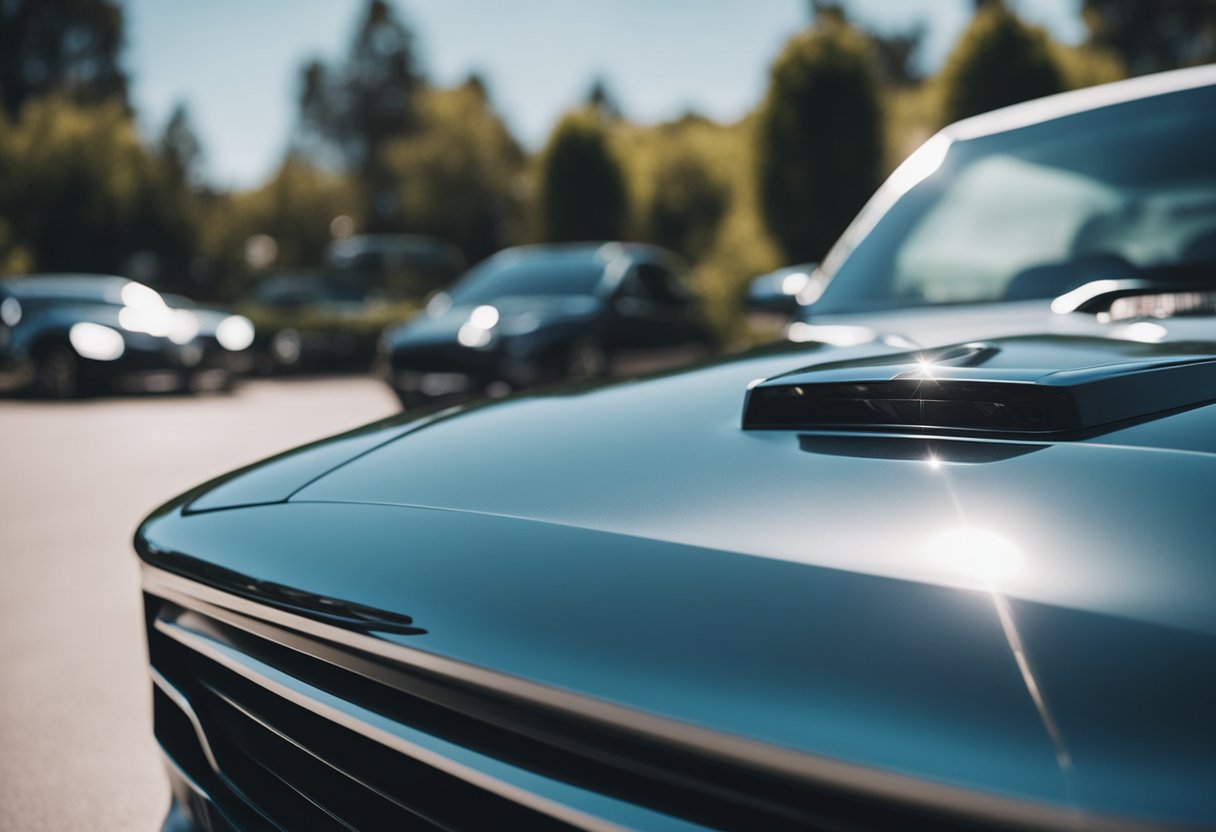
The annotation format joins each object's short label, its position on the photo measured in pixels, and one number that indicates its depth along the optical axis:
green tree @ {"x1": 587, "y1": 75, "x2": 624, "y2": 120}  77.12
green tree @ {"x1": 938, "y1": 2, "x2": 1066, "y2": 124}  15.17
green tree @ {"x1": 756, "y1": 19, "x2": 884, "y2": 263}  15.25
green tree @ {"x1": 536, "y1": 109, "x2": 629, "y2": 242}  20.02
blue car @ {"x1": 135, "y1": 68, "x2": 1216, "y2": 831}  0.64
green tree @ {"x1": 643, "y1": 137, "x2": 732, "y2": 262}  32.69
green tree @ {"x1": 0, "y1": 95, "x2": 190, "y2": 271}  20.58
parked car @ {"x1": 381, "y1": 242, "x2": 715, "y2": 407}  7.71
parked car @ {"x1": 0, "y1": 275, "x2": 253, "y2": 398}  11.75
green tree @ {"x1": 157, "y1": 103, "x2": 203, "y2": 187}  55.44
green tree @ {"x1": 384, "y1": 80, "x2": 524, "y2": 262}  36.38
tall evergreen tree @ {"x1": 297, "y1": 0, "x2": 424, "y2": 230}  57.00
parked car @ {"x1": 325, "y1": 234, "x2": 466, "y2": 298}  21.91
